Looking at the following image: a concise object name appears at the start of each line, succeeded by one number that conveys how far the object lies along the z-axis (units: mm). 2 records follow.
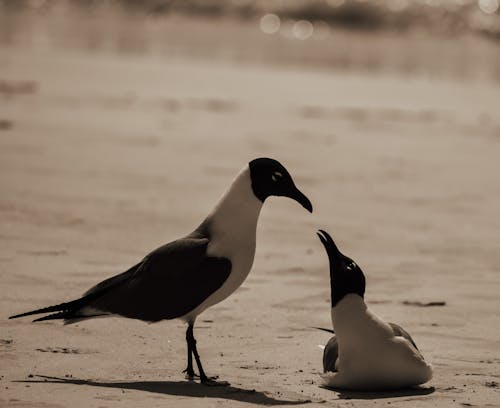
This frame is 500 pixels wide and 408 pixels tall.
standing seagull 10062
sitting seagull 9789
